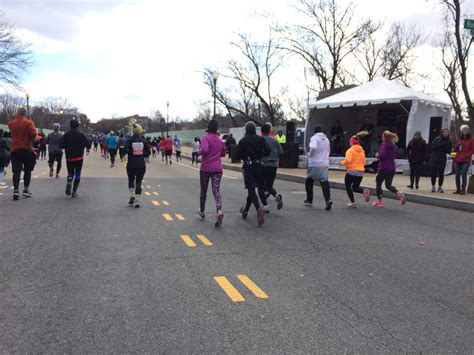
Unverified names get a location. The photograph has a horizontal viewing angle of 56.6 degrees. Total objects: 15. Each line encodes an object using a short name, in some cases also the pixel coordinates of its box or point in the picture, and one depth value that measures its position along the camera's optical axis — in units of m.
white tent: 17.94
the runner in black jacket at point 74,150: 10.74
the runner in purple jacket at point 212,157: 7.82
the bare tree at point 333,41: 33.75
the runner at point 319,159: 9.92
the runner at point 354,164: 10.18
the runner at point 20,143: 9.89
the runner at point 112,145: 22.67
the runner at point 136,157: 9.48
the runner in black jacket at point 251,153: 8.05
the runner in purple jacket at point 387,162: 10.47
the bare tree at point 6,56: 32.31
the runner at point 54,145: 14.52
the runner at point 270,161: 9.23
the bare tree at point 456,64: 24.69
